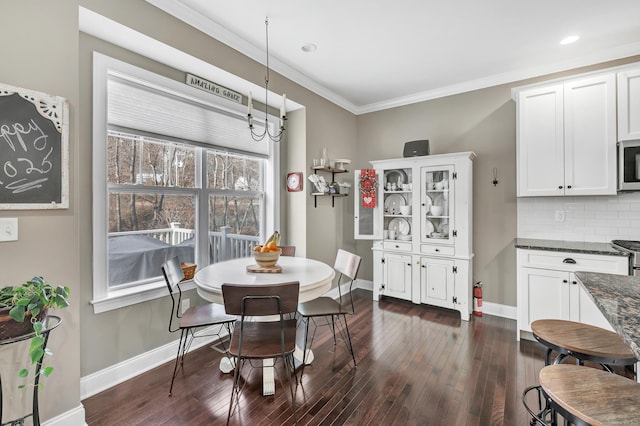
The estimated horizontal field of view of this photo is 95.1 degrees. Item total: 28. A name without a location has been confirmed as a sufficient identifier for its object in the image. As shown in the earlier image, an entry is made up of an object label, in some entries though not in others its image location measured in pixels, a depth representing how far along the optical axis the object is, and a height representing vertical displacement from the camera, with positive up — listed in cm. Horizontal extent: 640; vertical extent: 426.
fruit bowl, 228 -36
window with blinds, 221 +32
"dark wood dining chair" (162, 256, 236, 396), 217 -81
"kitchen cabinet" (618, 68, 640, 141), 267 +99
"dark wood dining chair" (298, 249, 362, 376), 241 -81
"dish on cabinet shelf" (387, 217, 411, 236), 410 -20
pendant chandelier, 230 +116
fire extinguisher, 362 -109
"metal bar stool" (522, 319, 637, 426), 134 -64
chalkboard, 153 +35
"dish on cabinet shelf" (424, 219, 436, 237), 383 -21
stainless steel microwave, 266 +43
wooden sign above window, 275 +124
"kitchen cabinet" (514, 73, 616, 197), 279 +75
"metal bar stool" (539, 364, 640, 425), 93 -64
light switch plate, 152 -8
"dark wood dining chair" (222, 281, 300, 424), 169 -57
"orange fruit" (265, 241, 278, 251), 231 -27
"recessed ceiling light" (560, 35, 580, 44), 279 +167
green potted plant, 120 -41
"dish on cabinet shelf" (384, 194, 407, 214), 418 +14
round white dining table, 196 -48
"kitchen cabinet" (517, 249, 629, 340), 258 -70
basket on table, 267 -53
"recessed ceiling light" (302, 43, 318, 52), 294 +168
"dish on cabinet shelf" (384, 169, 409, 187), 414 +51
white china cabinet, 355 -20
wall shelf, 381 +57
